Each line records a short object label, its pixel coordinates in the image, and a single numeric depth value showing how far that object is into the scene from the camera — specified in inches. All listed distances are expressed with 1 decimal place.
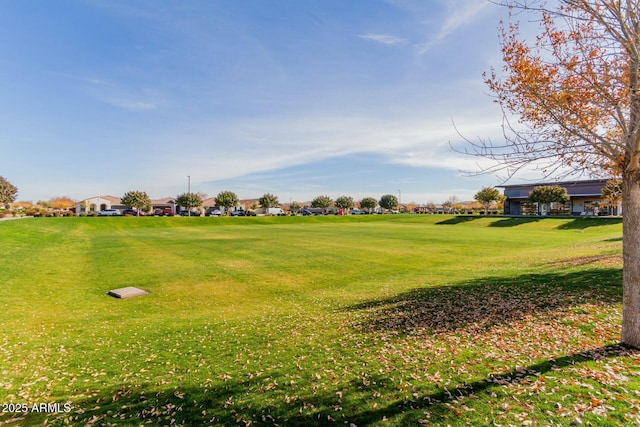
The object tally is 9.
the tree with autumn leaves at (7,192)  3362.5
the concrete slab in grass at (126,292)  659.4
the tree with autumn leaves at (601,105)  278.5
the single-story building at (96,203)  5078.7
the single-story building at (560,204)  3255.4
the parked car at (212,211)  5122.0
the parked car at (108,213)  3897.6
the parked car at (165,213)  4390.3
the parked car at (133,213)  4092.3
